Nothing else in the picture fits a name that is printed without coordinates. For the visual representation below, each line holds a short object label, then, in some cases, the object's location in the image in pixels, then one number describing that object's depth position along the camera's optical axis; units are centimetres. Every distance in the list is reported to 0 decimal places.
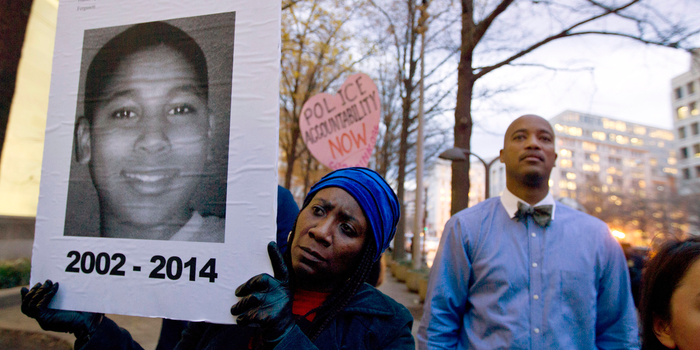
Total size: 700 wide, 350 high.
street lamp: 655
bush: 733
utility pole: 1108
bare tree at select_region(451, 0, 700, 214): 651
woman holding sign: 132
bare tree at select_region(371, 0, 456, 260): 918
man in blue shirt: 200
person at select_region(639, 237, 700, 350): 131
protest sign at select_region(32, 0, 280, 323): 132
